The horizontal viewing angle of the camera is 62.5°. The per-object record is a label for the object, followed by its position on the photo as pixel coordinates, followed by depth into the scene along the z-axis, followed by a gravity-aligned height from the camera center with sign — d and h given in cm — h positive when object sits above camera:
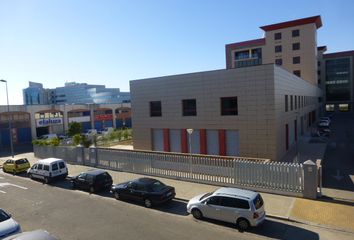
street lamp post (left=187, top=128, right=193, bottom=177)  1952 -392
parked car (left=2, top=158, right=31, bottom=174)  2716 -501
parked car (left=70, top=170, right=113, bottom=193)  1900 -474
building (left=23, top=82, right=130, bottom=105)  15025 +860
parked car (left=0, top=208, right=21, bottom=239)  1160 -462
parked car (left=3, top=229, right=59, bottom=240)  939 -405
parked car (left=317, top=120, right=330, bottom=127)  4024 -353
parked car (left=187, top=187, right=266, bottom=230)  1189 -444
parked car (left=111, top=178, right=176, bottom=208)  1531 -460
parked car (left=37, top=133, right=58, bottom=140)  5226 -446
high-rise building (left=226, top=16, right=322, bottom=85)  5916 +1153
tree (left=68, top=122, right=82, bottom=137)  4145 -269
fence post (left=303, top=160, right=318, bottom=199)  1487 -407
